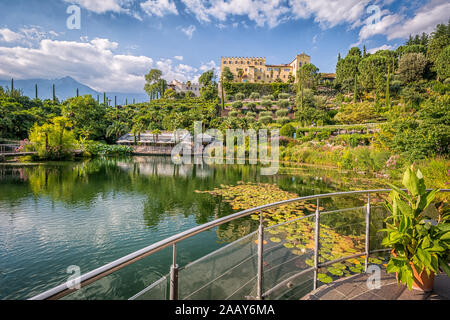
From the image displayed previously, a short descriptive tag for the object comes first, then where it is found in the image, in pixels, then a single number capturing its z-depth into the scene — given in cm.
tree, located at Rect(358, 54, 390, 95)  4067
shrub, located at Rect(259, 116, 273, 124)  4125
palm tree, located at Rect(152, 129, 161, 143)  3714
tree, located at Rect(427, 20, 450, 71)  4082
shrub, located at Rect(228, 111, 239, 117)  4603
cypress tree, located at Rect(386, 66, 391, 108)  3462
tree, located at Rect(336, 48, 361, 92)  4712
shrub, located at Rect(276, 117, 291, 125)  3936
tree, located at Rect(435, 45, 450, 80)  3714
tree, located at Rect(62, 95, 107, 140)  3709
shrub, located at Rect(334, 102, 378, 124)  3133
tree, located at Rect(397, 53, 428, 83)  4097
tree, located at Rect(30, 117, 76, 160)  2268
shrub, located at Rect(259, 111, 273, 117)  4331
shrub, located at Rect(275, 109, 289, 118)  4360
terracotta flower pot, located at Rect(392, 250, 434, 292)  203
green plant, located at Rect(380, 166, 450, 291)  188
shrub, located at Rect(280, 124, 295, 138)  3061
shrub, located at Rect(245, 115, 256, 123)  4180
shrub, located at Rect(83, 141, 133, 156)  3149
